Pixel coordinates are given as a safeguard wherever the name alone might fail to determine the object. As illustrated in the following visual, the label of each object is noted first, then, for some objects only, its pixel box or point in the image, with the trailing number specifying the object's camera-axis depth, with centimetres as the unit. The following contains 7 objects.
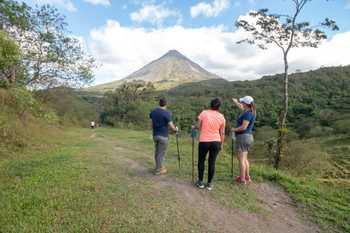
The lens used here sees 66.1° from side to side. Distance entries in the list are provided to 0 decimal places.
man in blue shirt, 660
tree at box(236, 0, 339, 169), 1241
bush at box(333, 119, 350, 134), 5039
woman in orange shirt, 570
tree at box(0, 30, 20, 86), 759
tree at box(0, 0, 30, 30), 1177
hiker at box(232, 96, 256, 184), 607
